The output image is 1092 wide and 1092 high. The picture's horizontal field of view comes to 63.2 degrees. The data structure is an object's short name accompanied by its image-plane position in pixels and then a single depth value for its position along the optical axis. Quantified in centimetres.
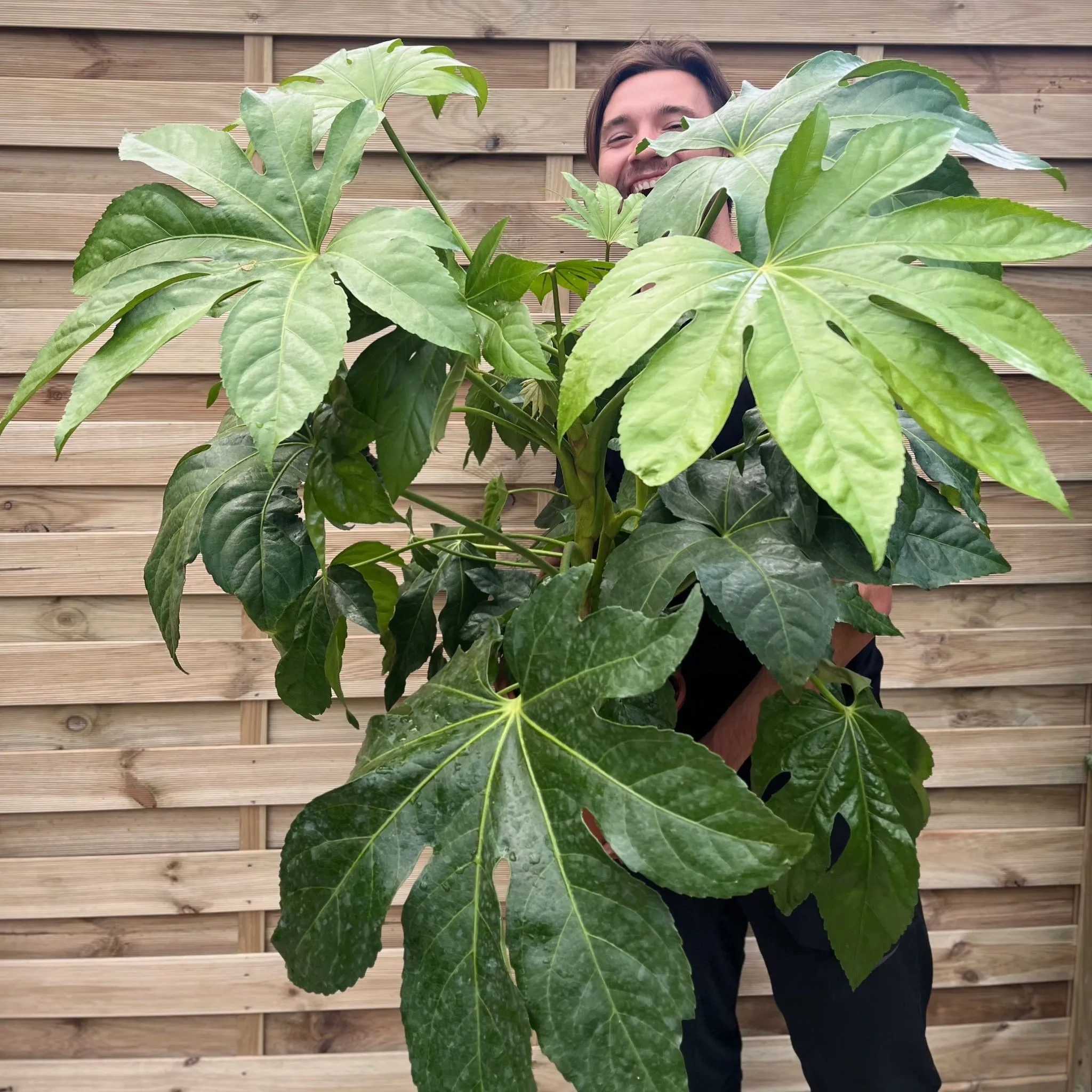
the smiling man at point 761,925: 102
